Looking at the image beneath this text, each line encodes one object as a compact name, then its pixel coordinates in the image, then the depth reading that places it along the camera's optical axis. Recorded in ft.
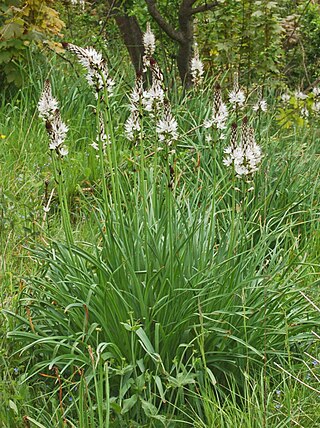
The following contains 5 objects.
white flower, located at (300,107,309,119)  21.45
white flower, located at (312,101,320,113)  21.33
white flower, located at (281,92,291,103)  22.80
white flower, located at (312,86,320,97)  21.31
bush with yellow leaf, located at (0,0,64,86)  21.91
